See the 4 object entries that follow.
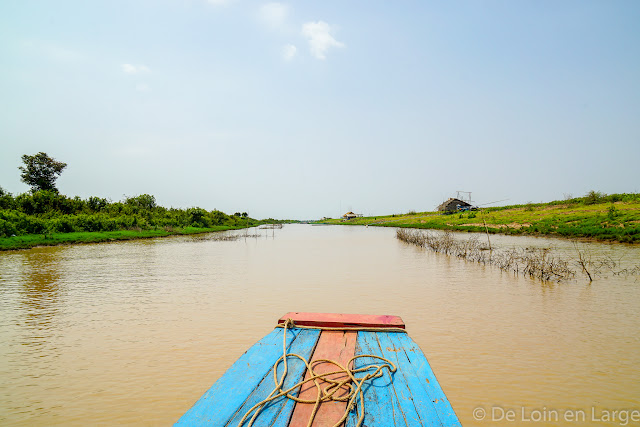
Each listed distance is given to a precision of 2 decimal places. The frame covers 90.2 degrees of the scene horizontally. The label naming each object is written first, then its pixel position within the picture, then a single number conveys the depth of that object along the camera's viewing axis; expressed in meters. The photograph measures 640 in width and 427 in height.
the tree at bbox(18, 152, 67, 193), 40.06
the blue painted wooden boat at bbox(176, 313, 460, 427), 2.10
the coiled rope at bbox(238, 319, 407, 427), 2.15
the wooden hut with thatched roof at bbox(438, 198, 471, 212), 69.31
